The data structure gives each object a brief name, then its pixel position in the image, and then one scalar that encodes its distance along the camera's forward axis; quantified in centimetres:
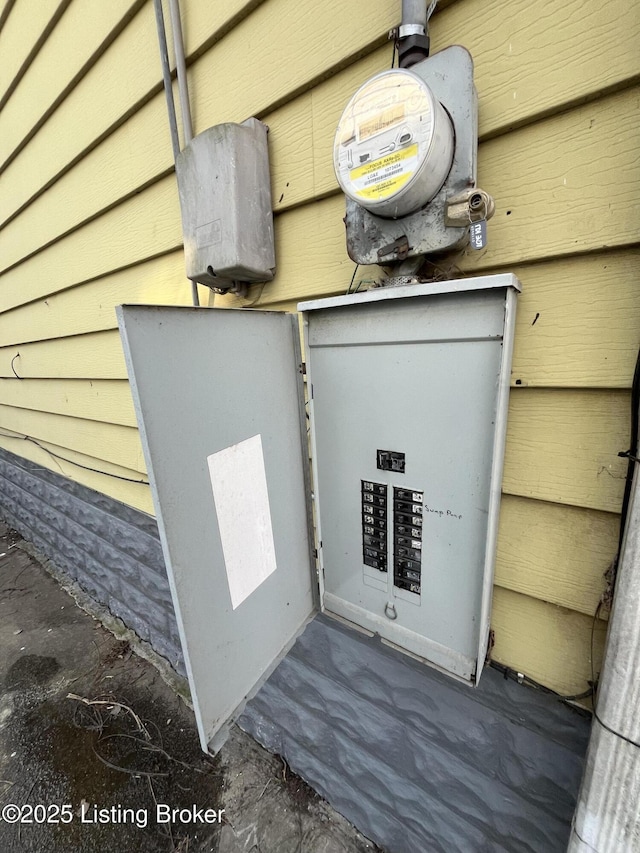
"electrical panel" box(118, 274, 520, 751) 75
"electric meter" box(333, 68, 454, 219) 68
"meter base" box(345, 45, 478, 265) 73
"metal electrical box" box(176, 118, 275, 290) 104
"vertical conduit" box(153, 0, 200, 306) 120
